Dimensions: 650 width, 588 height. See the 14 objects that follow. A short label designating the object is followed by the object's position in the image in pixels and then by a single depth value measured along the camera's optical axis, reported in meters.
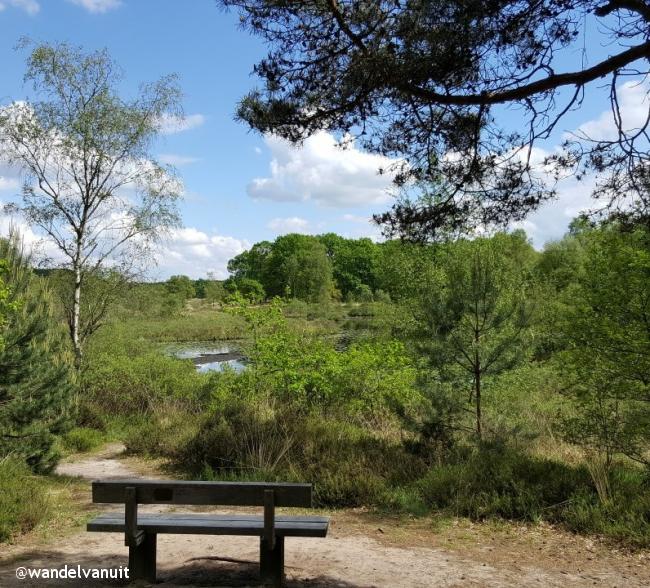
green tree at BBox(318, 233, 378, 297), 85.75
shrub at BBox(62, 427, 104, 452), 12.84
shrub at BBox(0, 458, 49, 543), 5.77
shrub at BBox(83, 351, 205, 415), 16.84
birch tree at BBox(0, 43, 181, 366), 14.56
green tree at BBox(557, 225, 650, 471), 6.88
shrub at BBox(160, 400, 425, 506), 7.33
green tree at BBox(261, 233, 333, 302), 67.00
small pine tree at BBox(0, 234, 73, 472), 8.73
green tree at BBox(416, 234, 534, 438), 8.52
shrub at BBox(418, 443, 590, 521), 6.39
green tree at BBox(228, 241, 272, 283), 90.12
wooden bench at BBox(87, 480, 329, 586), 4.31
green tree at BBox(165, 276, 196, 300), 42.54
